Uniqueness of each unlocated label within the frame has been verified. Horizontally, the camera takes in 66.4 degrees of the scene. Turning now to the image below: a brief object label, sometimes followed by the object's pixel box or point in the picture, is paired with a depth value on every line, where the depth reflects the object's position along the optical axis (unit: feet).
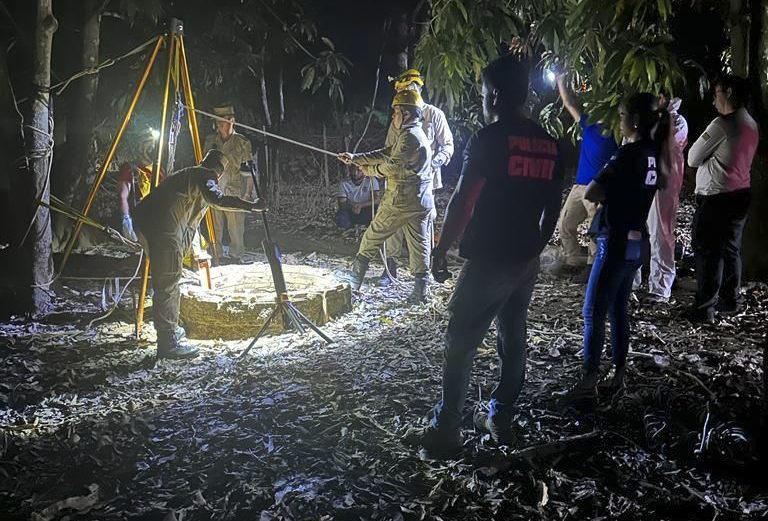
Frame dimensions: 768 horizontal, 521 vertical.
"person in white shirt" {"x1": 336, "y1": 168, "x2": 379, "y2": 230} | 36.73
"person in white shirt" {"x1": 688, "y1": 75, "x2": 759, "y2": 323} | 18.24
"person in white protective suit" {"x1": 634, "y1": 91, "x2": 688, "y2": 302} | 20.20
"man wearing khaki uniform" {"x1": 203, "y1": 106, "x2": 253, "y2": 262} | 27.91
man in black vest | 10.51
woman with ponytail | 12.41
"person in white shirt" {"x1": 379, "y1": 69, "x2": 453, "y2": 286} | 23.90
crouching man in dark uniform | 16.57
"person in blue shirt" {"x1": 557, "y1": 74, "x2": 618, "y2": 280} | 21.88
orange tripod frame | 18.12
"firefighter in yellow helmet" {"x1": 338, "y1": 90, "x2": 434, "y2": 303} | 21.36
